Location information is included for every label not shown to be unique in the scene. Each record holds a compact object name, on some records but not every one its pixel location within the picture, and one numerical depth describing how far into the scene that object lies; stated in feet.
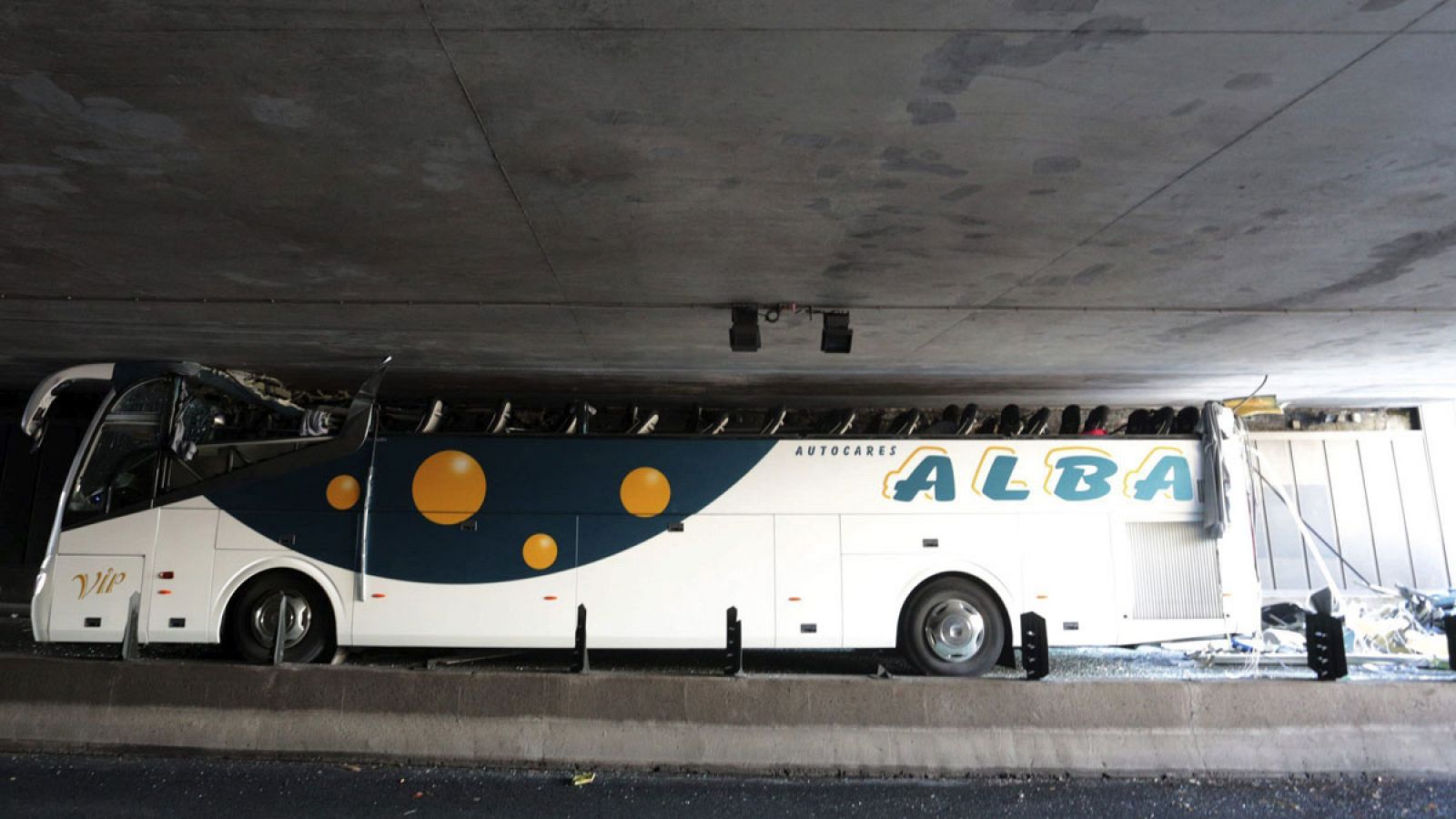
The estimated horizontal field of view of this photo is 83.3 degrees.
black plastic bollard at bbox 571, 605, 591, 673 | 21.94
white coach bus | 28.25
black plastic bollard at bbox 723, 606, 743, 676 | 21.33
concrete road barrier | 19.66
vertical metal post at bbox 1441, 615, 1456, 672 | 21.44
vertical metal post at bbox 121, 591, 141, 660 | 23.31
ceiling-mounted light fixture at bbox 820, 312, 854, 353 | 24.81
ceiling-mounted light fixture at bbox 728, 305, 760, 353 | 24.44
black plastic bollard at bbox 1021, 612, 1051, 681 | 20.90
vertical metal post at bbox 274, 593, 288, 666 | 22.65
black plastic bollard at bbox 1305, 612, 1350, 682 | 20.30
